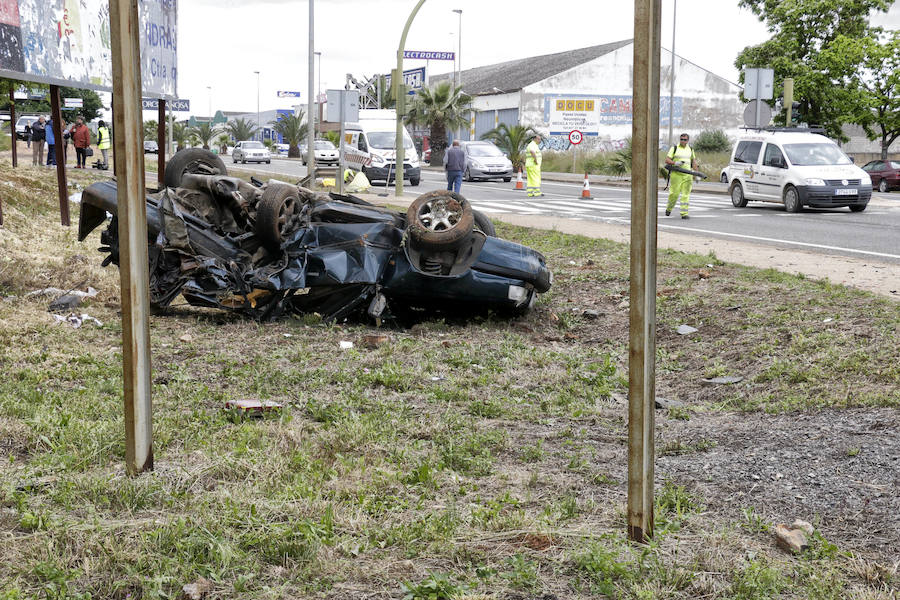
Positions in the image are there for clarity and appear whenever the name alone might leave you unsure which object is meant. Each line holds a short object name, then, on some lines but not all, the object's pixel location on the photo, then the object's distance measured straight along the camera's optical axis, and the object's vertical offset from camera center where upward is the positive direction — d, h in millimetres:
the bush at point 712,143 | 55625 +2182
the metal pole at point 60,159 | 12828 +236
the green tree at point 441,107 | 52406 +4049
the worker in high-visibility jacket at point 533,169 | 26312 +261
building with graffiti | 59125 +5324
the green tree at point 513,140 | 49219 +2072
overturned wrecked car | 8023 -715
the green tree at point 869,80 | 41594 +4701
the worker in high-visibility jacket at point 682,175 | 18578 +80
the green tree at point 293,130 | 72875 +3792
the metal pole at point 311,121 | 25375 +1703
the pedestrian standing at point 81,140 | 30728 +1195
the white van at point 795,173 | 20453 +151
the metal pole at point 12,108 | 18817 +1371
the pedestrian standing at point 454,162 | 22312 +385
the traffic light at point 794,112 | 27656 +2189
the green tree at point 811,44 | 42469 +6433
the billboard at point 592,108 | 58688 +4557
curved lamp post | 23703 +1901
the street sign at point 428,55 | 39794 +5435
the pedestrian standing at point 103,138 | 31500 +1305
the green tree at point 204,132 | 75188 +3710
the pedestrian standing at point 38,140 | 27656 +1096
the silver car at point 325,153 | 46688 +1242
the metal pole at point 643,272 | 3021 -318
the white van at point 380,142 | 31655 +1252
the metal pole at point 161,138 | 14473 +593
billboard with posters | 11188 +1896
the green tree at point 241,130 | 80312 +4112
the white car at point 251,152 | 58406 +1571
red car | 31438 +207
